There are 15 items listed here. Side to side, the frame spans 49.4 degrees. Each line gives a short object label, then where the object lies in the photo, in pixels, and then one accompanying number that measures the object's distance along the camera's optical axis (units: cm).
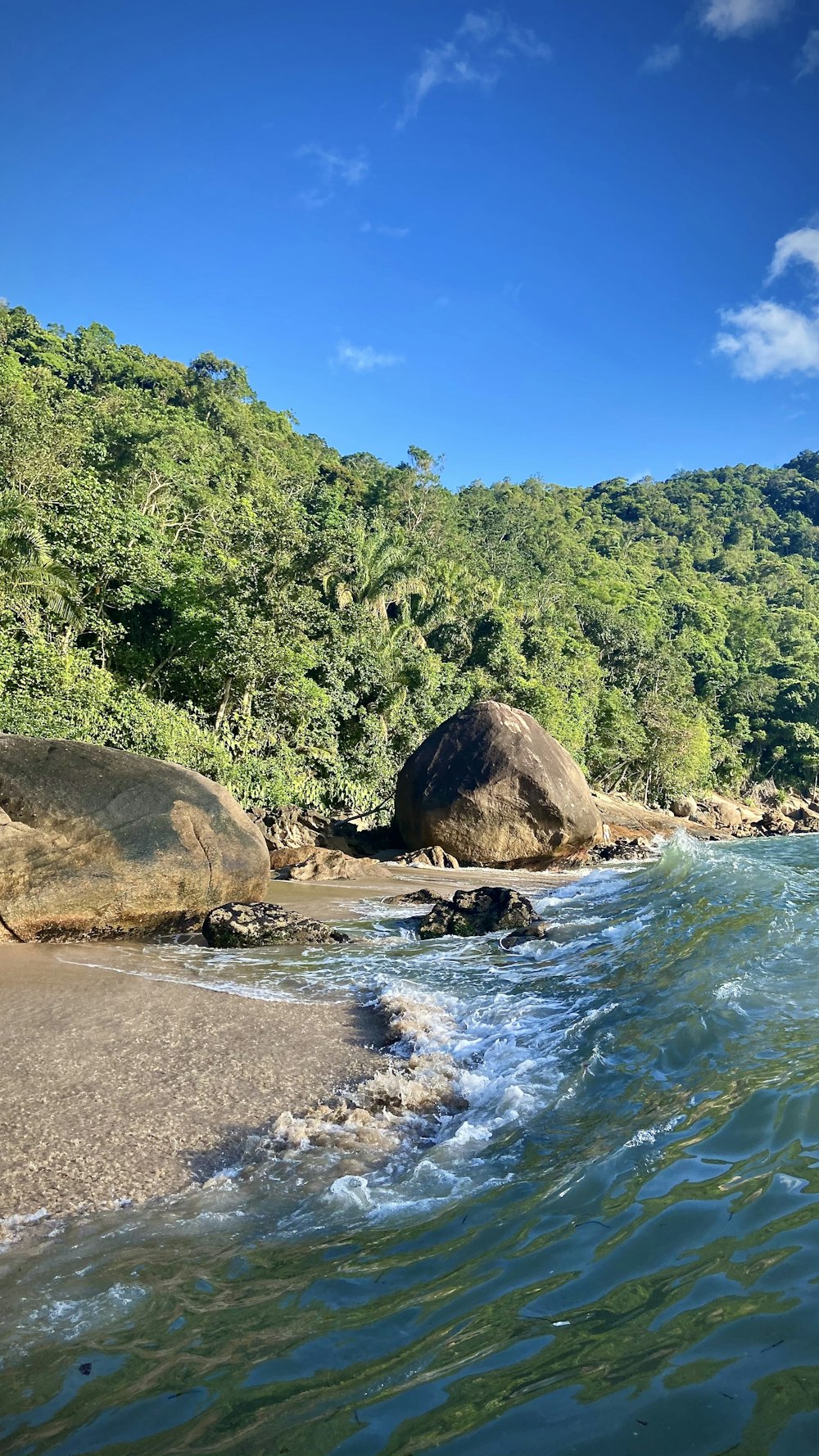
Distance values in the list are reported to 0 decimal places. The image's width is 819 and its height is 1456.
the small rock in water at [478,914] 1142
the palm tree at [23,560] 1927
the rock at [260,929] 1037
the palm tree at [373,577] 3119
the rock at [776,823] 3913
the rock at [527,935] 1074
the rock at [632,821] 2822
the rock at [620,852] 2206
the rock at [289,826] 1927
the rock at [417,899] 1361
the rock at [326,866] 1616
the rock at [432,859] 1844
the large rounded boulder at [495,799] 1889
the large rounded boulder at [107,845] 1011
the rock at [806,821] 4088
